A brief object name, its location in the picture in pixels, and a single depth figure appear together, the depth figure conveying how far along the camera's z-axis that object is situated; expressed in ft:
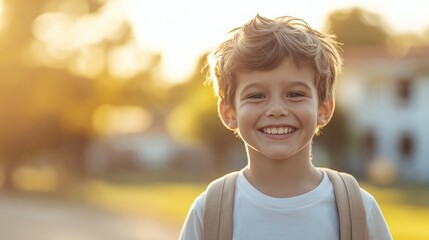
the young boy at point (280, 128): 10.56
